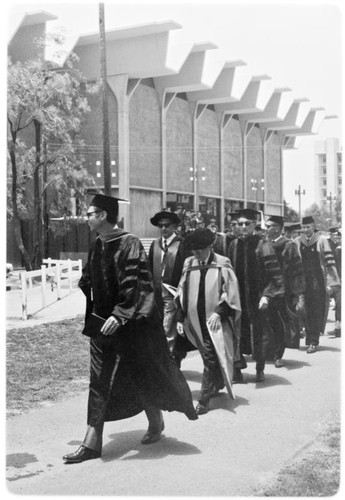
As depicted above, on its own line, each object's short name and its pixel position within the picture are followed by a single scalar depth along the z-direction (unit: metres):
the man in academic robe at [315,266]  10.26
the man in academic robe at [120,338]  5.05
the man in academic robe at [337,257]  9.71
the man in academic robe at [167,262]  7.53
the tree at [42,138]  14.18
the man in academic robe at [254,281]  8.00
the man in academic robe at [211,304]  6.70
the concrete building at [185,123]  29.23
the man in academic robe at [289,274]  9.14
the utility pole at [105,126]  8.28
